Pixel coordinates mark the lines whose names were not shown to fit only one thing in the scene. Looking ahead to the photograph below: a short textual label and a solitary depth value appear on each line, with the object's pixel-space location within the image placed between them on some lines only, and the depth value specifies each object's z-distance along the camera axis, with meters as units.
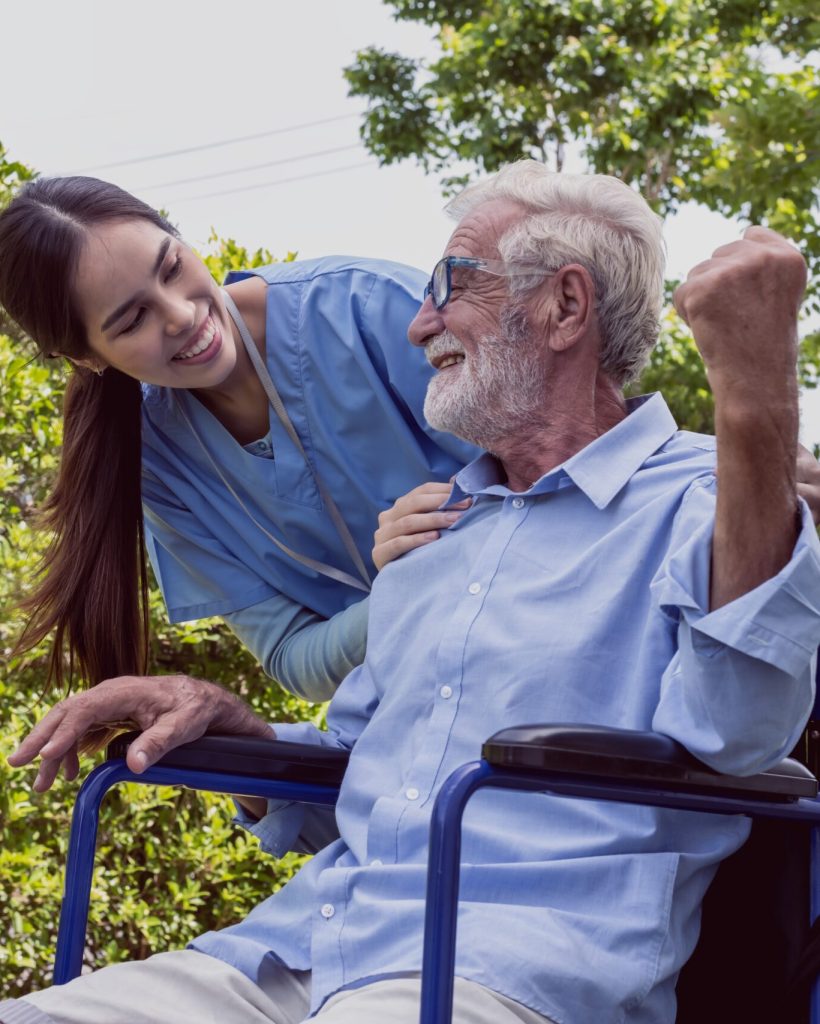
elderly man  1.23
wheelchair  1.21
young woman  2.08
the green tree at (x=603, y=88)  7.89
